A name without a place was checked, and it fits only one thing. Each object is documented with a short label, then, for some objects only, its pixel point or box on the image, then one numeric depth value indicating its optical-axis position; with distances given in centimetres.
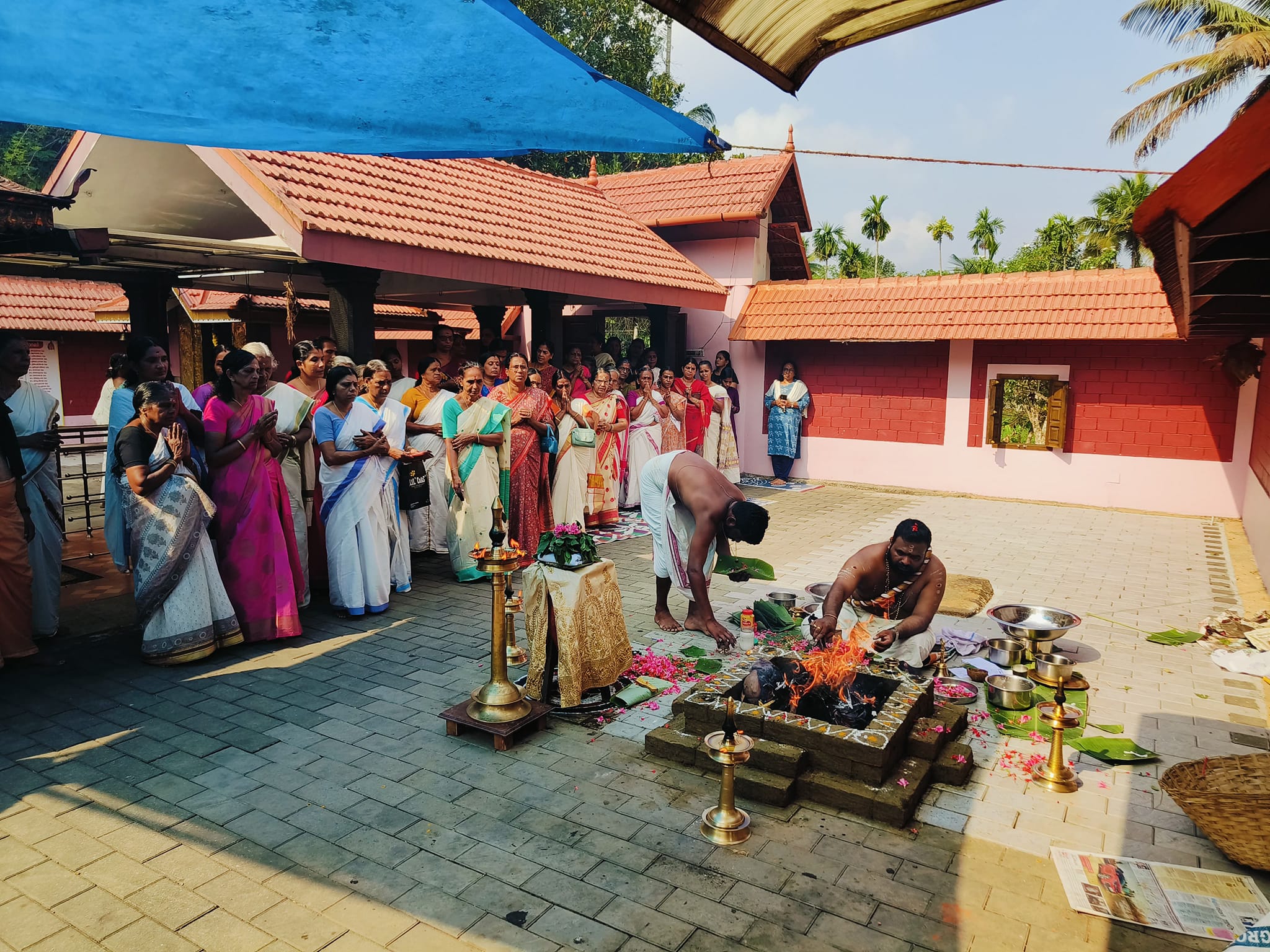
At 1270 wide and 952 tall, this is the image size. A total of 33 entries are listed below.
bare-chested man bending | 571
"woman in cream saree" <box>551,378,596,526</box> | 942
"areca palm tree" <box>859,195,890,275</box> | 4584
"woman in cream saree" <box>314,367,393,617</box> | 660
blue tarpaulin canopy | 284
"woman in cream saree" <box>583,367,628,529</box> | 1012
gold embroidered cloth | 485
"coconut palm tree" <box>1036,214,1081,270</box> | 3947
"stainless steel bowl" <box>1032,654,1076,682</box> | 526
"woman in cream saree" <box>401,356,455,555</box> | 844
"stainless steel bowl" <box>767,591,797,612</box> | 691
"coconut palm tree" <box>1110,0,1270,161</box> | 1647
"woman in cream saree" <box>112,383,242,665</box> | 534
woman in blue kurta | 1501
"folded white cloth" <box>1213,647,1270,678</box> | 573
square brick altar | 383
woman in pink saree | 582
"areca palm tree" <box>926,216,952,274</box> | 4747
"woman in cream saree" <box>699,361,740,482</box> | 1326
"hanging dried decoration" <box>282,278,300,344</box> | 843
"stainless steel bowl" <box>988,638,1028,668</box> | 576
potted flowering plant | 500
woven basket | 333
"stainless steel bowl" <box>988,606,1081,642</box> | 566
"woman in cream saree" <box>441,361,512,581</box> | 773
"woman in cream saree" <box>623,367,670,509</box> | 1152
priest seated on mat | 509
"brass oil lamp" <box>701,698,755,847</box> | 349
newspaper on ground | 305
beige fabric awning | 210
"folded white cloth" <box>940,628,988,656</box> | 602
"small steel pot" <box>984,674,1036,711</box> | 502
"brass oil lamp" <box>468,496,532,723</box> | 441
